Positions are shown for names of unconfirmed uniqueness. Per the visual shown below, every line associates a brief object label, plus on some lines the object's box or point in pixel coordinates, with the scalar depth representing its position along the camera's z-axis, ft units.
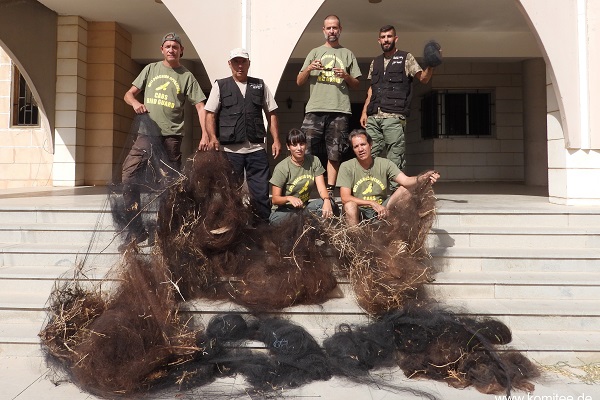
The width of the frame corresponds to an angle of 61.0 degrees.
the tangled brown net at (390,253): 11.43
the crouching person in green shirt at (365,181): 13.53
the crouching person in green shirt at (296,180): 14.02
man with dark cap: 15.15
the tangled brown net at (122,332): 9.36
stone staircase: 11.76
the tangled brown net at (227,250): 11.75
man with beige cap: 14.48
